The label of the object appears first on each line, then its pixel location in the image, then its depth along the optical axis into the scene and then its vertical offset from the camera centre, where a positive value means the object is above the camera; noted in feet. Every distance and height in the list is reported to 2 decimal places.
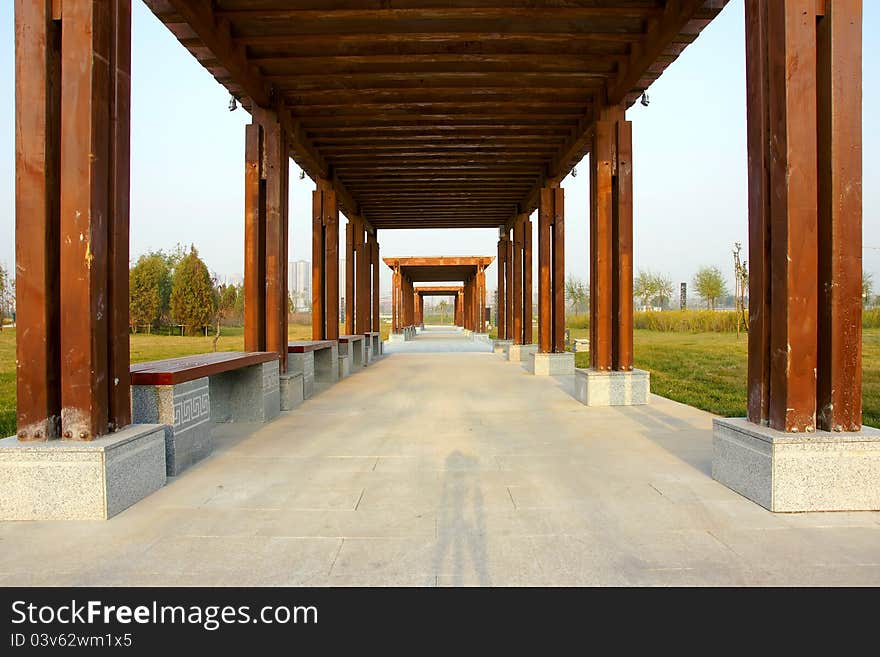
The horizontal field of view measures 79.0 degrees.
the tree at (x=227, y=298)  94.87 +5.22
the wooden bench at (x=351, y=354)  42.29 -2.65
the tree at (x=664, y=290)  196.02 +12.33
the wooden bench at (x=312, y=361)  29.91 -2.33
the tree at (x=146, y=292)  111.86 +6.88
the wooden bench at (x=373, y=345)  56.71 -2.36
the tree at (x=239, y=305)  145.22 +5.39
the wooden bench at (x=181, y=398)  14.55 -2.08
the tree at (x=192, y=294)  97.41 +5.89
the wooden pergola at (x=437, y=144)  12.12 +6.17
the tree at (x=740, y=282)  89.97 +7.14
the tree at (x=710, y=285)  156.15 +11.11
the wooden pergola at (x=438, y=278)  94.38 +9.96
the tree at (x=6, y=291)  95.05 +6.44
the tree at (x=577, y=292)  212.64 +12.51
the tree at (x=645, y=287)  185.51 +12.38
